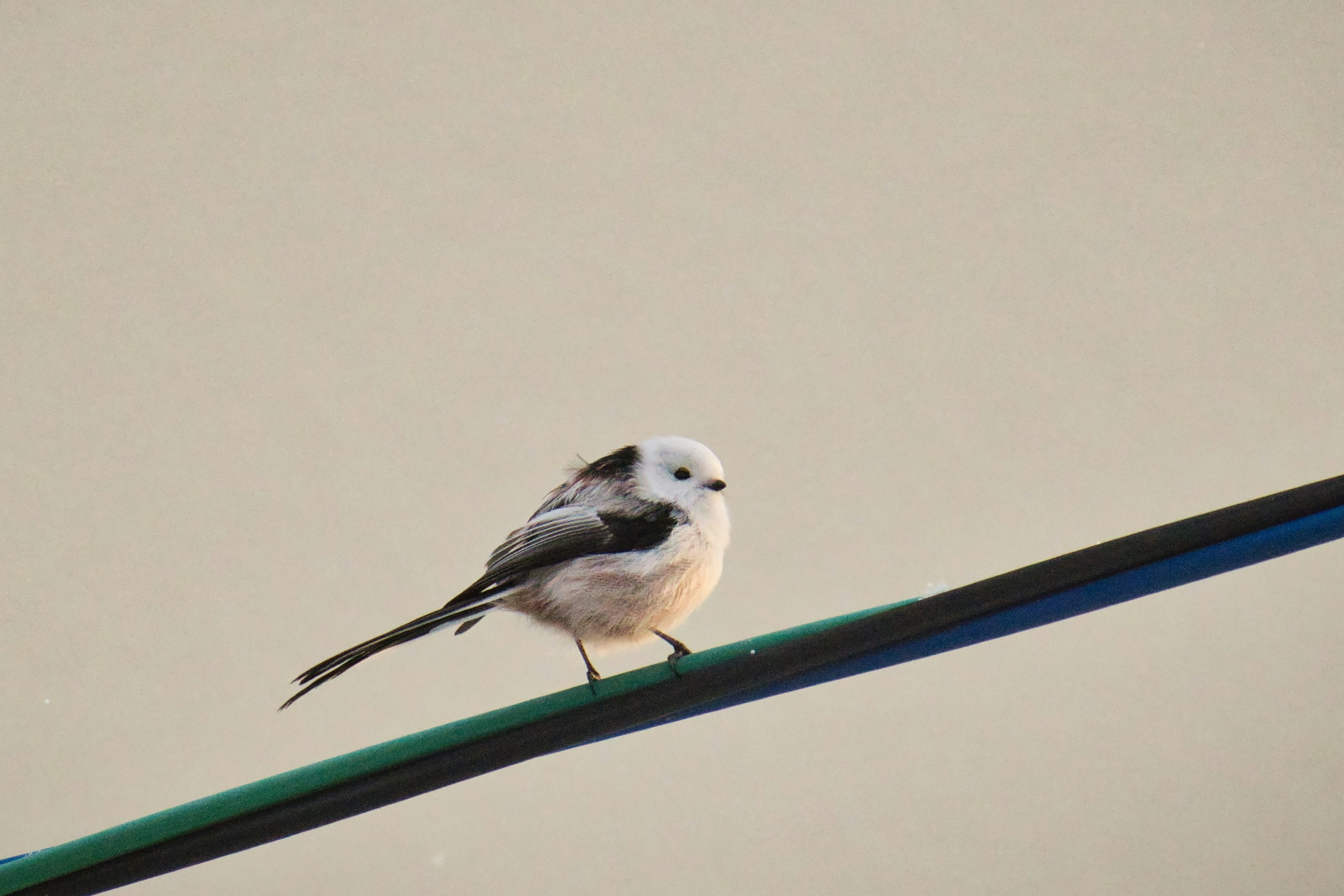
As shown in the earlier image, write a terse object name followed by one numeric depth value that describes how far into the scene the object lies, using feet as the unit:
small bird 16.65
